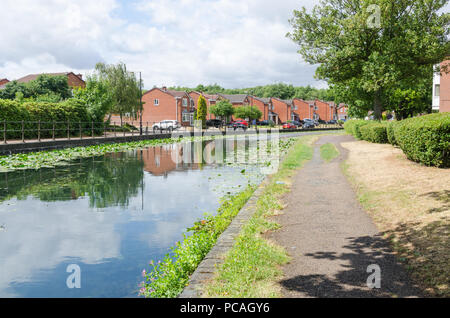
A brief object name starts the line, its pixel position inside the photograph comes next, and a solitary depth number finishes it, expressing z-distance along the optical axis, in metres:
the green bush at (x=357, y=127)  29.69
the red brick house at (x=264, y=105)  101.12
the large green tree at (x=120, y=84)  55.34
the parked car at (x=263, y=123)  83.38
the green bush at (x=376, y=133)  24.03
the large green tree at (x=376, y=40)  28.89
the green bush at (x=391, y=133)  20.31
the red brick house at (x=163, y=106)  78.88
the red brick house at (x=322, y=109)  121.64
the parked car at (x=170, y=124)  60.63
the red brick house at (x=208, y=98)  90.44
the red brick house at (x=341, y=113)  137.94
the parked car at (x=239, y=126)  65.82
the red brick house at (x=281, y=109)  106.25
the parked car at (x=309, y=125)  76.47
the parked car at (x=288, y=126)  68.53
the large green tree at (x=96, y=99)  41.16
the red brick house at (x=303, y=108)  114.50
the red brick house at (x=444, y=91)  37.41
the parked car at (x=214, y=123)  72.88
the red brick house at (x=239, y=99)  96.69
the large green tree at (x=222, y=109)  75.75
